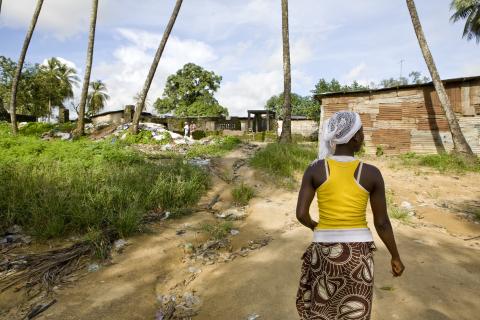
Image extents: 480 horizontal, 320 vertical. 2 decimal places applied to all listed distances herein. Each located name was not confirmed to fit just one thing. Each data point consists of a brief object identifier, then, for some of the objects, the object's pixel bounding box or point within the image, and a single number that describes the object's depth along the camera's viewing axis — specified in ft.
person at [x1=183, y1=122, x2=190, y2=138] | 62.59
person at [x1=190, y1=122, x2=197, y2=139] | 67.72
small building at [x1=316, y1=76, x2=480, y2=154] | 35.45
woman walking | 5.83
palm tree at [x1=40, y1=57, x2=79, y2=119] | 108.51
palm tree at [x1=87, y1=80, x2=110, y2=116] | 145.28
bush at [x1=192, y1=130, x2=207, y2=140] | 61.19
